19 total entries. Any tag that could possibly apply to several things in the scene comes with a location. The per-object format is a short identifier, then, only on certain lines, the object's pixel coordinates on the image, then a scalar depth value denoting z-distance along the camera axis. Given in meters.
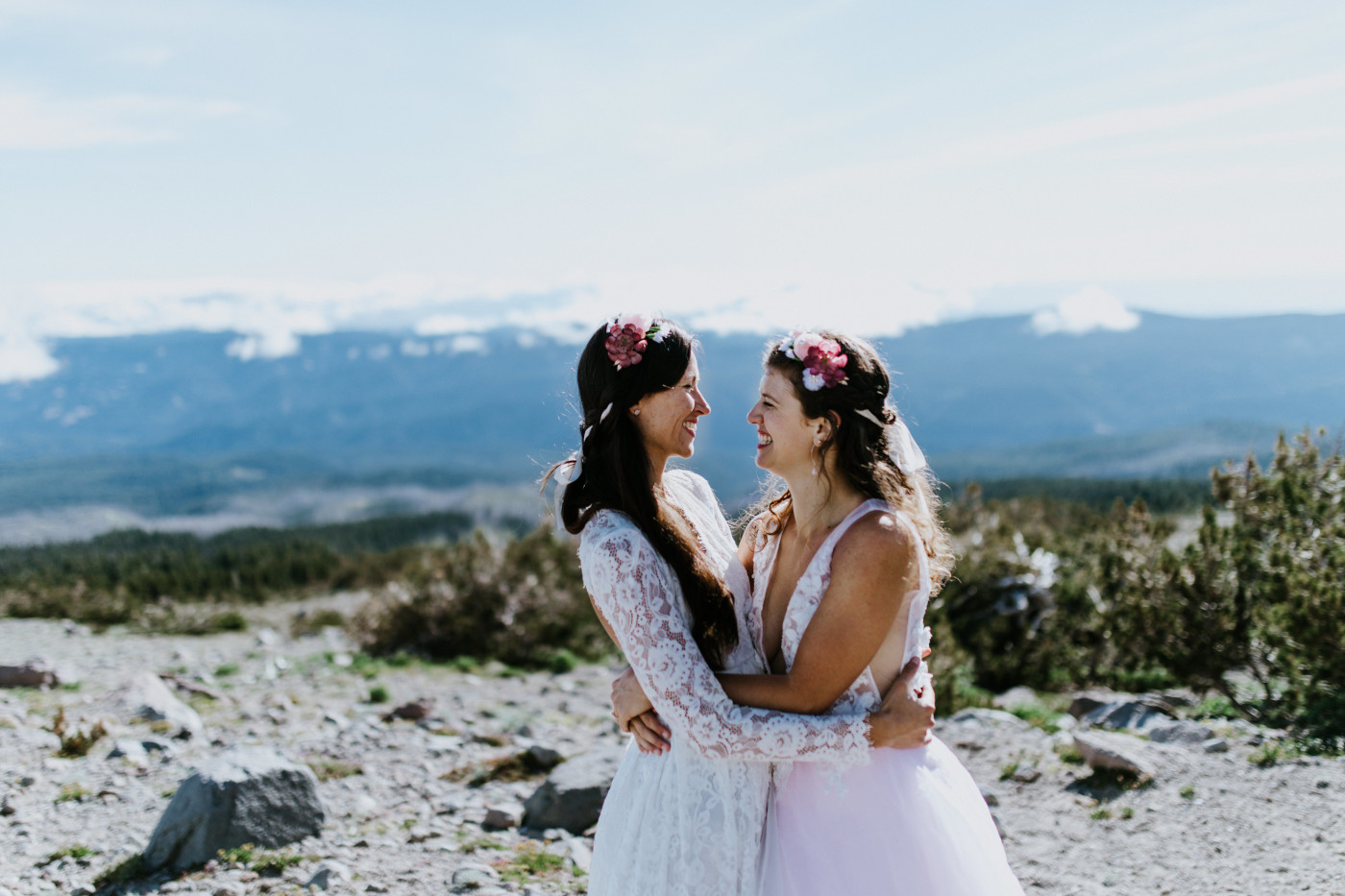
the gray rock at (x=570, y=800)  6.12
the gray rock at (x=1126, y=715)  7.98
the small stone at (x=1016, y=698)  9.57
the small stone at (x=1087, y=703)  8.66
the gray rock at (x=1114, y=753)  6.49
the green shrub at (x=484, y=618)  12.77
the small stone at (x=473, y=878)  5.25
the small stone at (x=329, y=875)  5.17
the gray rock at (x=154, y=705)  8.36
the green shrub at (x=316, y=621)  15.58
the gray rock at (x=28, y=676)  9.93
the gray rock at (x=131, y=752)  7.26
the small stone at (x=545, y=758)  7.44
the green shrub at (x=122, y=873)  5.20
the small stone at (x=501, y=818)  6.19
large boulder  5.38
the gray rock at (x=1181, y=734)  7.21
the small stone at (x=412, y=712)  8.87
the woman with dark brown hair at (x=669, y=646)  2.88
